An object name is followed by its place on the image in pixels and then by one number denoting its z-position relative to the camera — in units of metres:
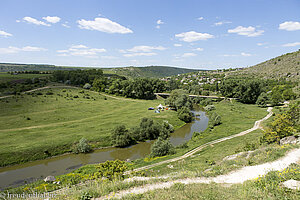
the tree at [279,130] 20.50
